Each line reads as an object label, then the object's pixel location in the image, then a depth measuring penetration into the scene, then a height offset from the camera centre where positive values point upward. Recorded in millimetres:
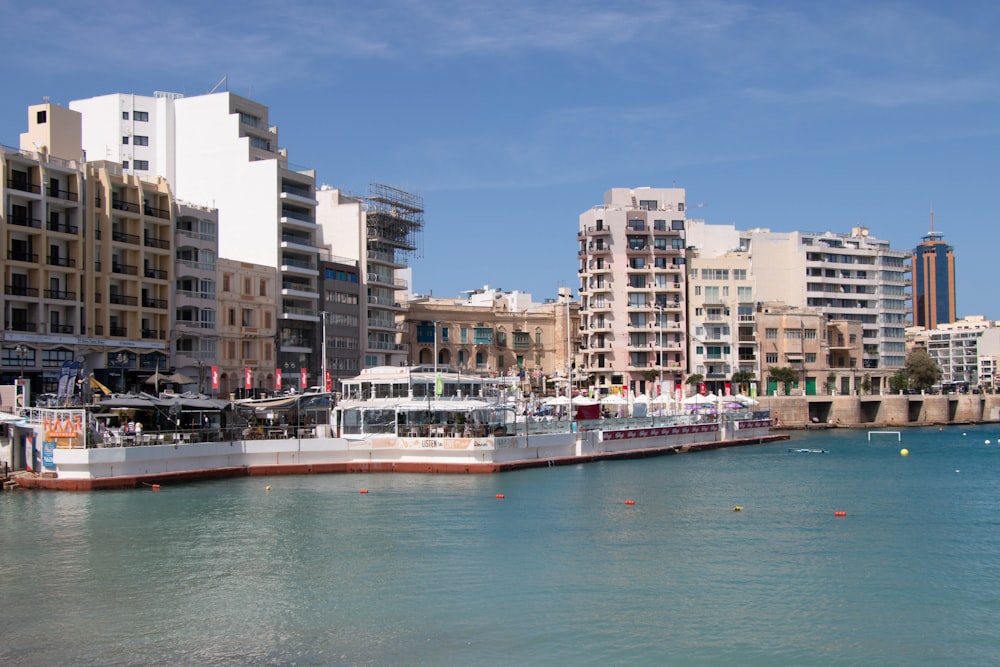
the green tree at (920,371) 152750 +1708
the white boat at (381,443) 48750 -2785
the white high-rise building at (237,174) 89438 +18794
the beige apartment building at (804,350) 128750 +4208
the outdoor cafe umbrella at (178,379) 62691 +849
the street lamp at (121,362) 71125 +2139
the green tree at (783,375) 125938 +1149
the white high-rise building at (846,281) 140875 +13798
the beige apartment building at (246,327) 81688 +5143
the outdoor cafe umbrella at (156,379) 60950 +843
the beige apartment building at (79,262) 66625 +8829
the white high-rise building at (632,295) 122562 +10598
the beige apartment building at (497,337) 118250 +6054
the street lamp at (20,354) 64688 +2535
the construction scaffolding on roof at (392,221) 103062 +16795
